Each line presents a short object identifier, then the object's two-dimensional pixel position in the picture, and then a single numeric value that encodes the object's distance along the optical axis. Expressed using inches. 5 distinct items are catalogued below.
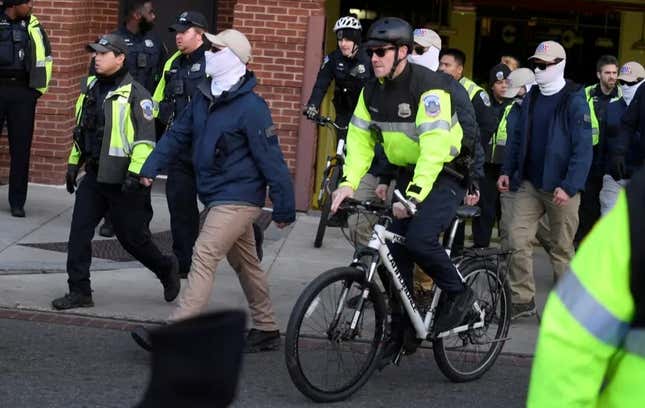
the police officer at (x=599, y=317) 231.3
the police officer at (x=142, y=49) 899.4
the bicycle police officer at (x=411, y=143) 551.2
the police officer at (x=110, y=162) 659.4
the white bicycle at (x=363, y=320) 537.3
